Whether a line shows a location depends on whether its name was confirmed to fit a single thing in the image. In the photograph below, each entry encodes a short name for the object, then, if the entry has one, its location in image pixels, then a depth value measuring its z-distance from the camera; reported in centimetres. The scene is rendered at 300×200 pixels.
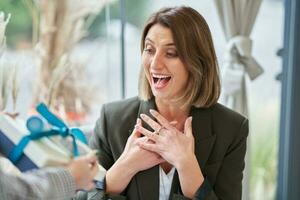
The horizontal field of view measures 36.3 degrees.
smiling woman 158
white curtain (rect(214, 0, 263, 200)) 245
